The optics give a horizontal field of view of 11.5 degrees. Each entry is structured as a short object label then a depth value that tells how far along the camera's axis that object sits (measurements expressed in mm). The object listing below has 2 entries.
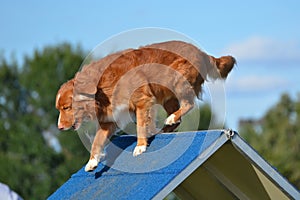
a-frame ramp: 11761
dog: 14073
